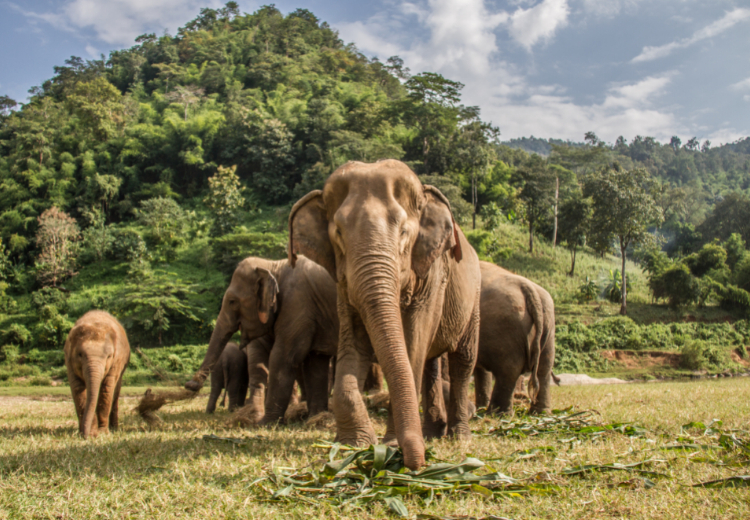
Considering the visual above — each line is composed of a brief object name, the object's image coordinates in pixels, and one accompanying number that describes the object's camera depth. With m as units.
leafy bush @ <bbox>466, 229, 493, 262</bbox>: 39.88
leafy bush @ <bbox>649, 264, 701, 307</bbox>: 35.59
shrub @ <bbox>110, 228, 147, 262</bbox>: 45.09
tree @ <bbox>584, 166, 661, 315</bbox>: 37.72
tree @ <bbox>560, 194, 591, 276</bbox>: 45.31
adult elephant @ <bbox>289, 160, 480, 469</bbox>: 4.34
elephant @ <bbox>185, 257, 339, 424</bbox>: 8.36
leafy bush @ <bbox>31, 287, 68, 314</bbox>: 37.12
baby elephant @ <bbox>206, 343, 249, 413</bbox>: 11.50
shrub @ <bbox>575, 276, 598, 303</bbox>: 38.34
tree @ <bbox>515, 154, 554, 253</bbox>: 52.73
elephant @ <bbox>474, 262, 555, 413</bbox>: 7.76
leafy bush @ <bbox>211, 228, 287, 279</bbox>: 35.22
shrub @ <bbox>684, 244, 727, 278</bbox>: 40.81
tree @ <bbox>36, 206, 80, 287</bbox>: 43.81
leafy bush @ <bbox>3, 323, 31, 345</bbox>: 33.84
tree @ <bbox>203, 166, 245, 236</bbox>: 48.12
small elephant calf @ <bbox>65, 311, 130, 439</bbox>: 6.95
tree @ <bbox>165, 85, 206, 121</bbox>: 80.12
